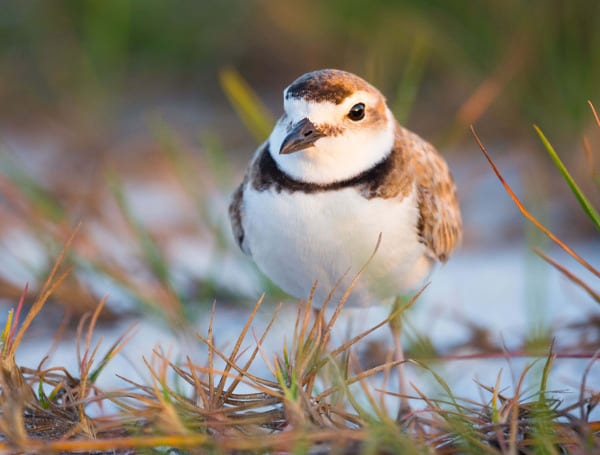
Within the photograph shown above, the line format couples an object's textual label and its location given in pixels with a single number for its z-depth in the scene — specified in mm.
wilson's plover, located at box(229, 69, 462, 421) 4984
